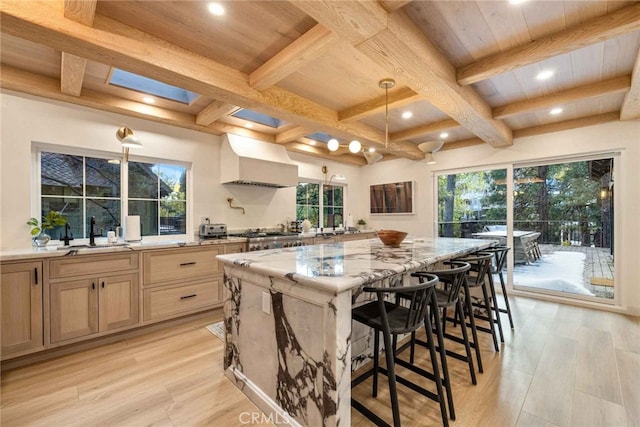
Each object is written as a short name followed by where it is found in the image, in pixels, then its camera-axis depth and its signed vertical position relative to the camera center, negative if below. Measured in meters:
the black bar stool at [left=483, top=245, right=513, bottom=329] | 2.94 -0.58
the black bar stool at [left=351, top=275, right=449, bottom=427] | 1.41 -0.63
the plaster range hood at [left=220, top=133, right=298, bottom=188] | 3.76 +0.70
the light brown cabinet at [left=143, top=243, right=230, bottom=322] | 2.90 -0.75
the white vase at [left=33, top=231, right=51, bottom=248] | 2.54 -0.23
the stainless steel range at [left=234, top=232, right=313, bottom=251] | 3.63 -0.38
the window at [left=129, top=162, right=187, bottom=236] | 3.37 +0.21
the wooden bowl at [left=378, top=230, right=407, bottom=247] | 2.70 -0.24
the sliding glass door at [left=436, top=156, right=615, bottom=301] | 3.70 -0.14
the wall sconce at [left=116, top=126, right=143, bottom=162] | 2.79 +0.78
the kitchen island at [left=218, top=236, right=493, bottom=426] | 1.36 -0.64
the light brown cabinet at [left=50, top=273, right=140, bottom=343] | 2.40 -0.84
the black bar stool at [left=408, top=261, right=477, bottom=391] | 1.87 -0.63
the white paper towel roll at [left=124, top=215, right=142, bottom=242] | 3.09 -0.16
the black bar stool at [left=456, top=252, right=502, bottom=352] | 2.39 -0.62
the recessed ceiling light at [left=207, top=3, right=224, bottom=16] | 1.71 +1.28
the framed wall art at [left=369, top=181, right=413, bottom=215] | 5.35 +0.28
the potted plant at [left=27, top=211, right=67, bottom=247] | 2.54 -0.10
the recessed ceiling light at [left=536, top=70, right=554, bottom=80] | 2.54 +1.27
